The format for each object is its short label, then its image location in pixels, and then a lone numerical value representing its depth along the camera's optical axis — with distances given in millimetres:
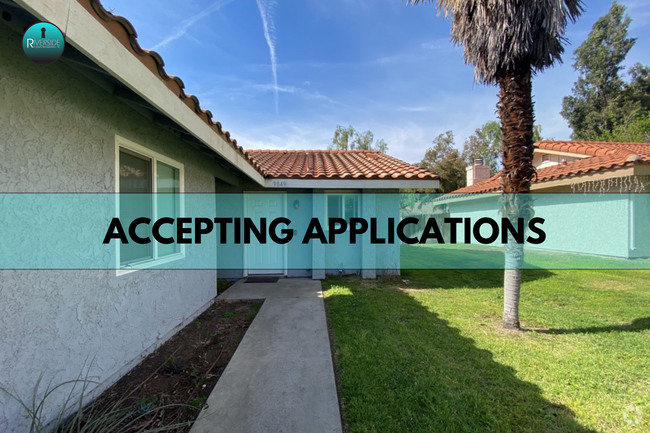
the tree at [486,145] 38794
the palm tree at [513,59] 4785
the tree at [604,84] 30578
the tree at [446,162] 32219
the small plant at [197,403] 3220
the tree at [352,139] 35344
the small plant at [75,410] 2486
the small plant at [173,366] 3979
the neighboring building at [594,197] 10469
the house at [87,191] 2318
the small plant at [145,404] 3062
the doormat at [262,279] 9148
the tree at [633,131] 24989
